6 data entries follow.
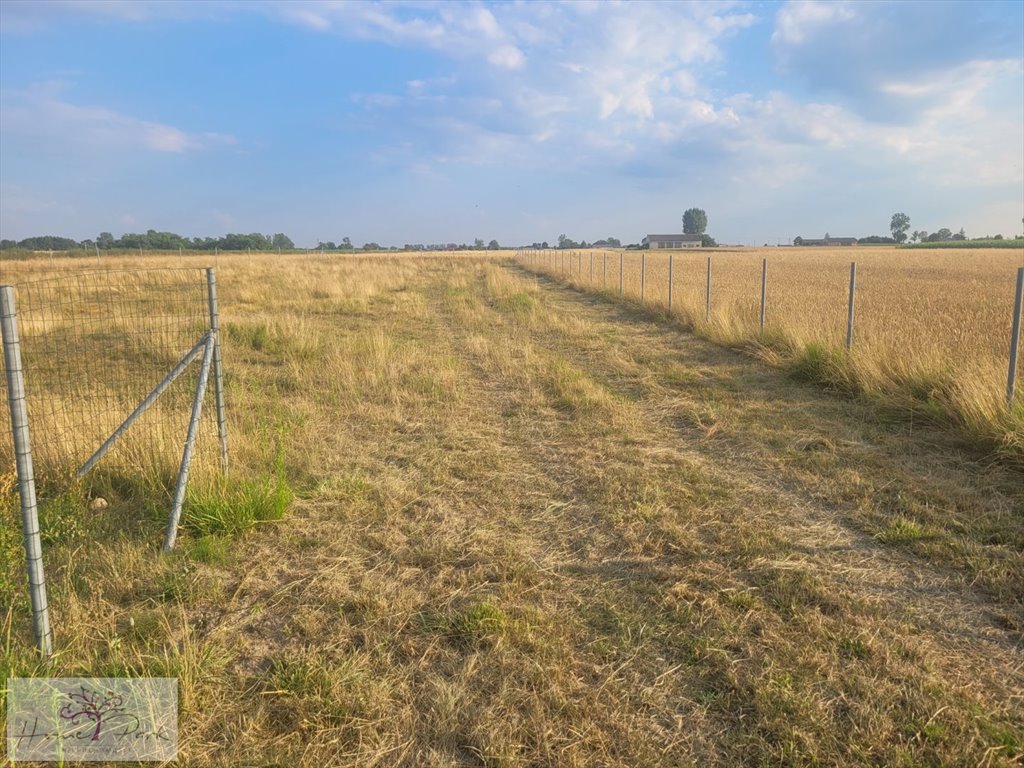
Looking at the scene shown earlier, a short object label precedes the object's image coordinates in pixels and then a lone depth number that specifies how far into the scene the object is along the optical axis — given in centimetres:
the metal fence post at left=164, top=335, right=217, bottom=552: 386
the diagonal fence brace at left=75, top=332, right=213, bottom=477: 413
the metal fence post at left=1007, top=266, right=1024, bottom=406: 563
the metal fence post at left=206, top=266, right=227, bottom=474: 431
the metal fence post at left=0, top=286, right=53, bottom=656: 270
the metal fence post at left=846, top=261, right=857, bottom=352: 845
